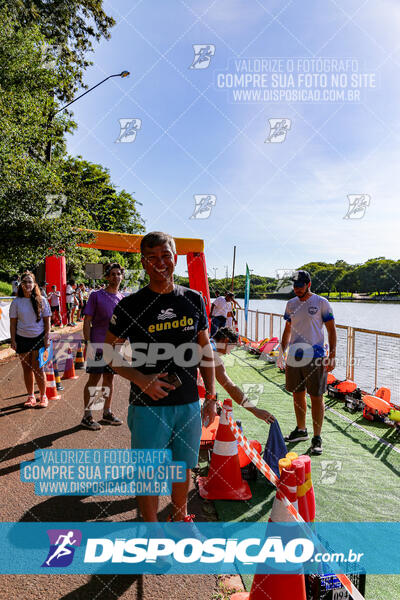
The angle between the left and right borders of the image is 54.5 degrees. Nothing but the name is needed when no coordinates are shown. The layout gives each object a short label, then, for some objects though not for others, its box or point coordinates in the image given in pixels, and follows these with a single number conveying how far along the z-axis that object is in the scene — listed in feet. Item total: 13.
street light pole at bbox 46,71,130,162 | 37.22
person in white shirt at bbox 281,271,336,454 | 14.97
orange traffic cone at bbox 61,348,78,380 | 27.48
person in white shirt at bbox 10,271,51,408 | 18.56
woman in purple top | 15.88
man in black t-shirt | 7.52
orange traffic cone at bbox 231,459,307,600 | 6.47
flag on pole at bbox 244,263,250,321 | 57.88
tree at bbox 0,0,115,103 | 56.54
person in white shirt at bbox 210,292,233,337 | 42.52
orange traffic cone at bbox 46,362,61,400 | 21.63
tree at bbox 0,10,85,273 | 33.30
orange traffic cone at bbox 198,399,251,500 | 11.27
